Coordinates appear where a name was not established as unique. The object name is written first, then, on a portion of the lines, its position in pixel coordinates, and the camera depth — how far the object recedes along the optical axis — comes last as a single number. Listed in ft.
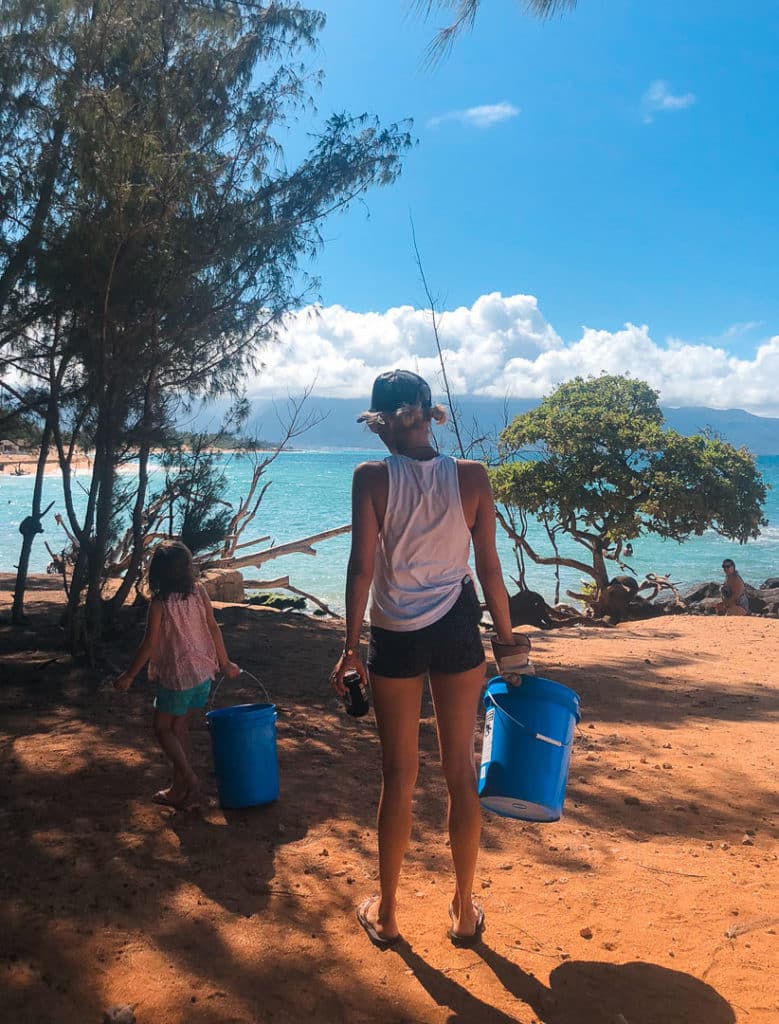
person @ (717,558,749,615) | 43.52
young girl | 12.82
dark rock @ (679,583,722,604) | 60.29
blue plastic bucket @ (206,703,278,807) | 12.72
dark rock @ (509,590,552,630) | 47.14
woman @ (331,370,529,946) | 8.47
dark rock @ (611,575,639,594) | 51.11
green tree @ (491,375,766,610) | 45.37
